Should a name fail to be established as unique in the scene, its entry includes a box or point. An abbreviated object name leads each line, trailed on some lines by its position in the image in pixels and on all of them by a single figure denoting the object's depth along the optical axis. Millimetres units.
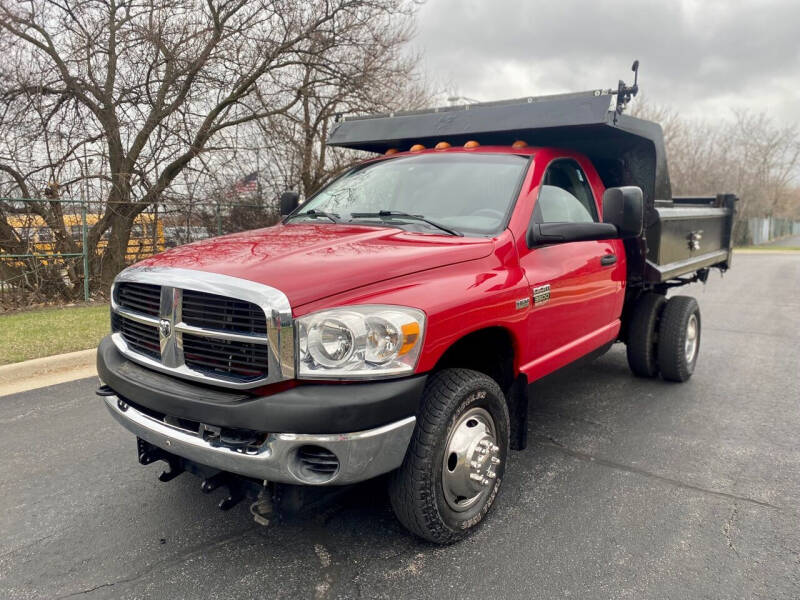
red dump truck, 2334
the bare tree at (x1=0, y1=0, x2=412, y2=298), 10406
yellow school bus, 9977
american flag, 13064
